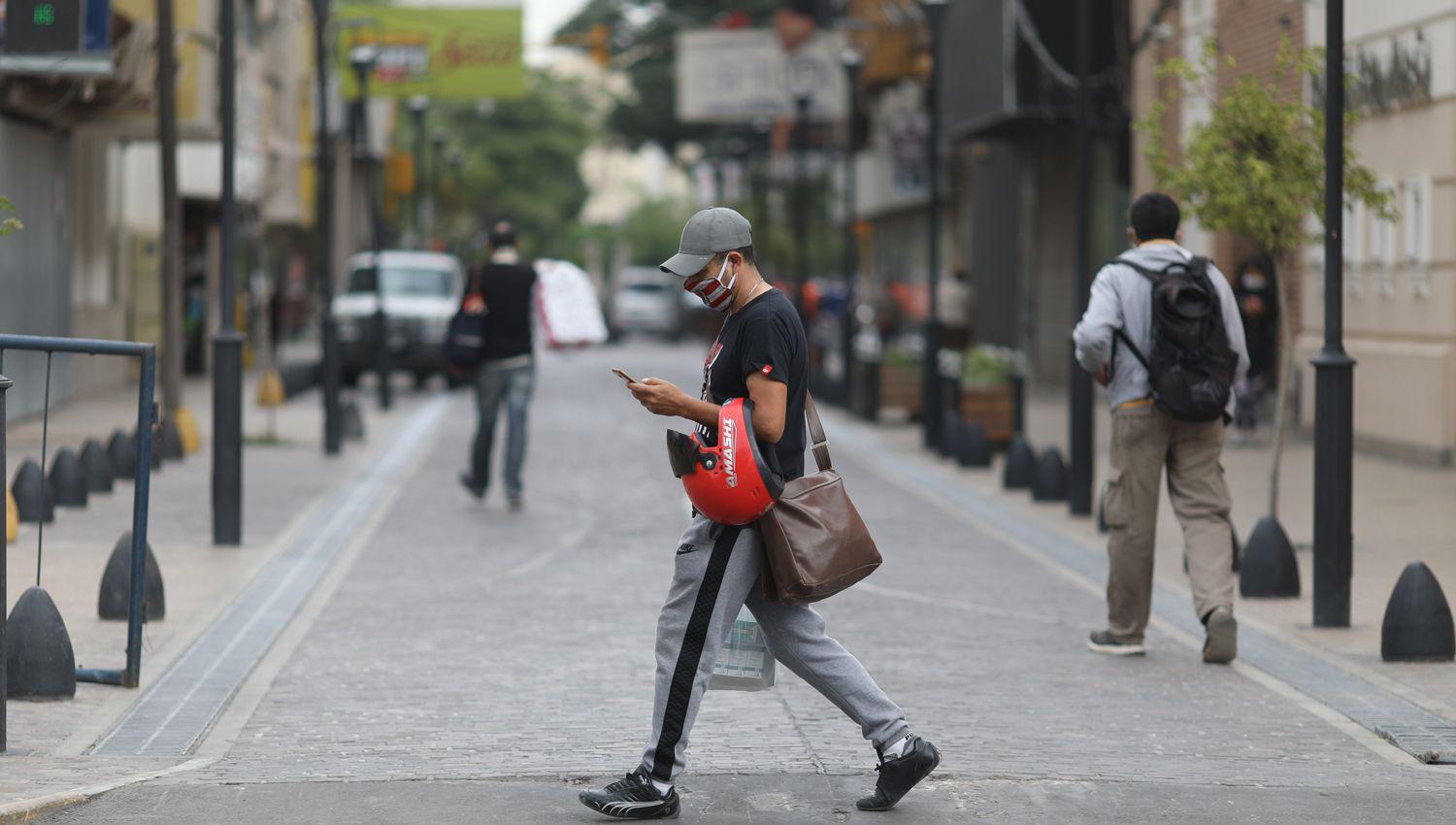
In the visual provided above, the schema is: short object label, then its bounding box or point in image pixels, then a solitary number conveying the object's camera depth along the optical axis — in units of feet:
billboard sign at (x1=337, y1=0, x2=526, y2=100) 182.09
